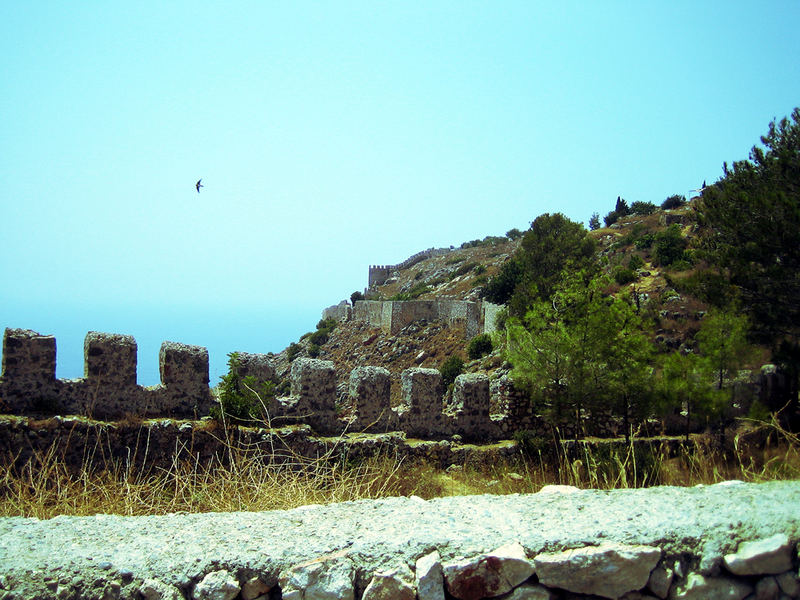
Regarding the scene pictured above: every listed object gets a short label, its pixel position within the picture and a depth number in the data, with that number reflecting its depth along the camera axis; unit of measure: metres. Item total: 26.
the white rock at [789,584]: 3.80
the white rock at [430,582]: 3.82
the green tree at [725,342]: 17.25
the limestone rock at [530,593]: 3.81
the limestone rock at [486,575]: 3.82
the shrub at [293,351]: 66.75
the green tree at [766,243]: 17.75
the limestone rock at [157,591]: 3.81
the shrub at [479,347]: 40.38
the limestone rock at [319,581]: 3.82
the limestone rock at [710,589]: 3.81
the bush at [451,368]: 37.52
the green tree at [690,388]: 15.98
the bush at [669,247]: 42.69
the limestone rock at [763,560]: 3.82
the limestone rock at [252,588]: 3.89
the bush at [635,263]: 44.12
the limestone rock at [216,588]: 3.83
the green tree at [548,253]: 37.50
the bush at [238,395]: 12.07
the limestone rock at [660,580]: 3.84
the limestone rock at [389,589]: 3.82
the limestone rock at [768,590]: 3.81
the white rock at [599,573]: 3.82
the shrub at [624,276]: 41.50
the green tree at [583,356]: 14.16
